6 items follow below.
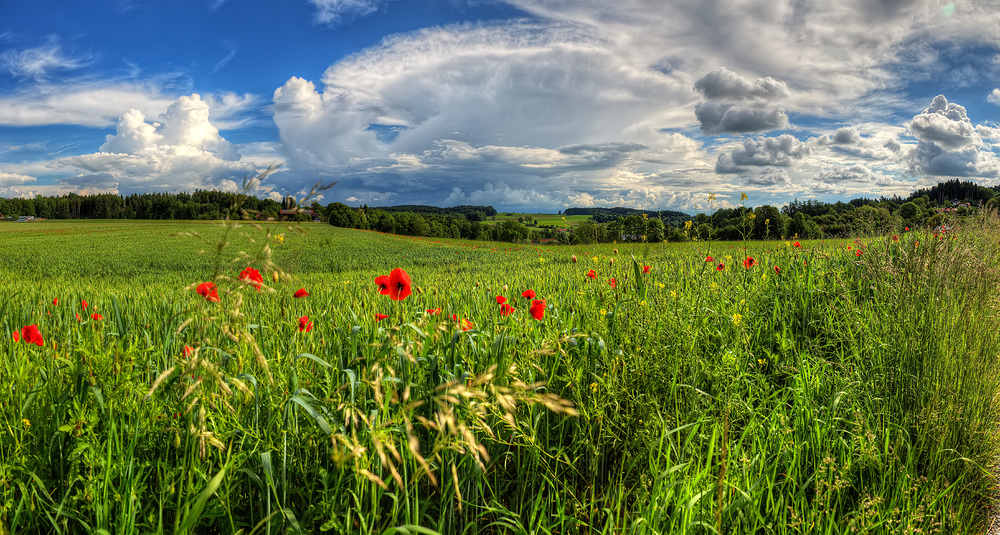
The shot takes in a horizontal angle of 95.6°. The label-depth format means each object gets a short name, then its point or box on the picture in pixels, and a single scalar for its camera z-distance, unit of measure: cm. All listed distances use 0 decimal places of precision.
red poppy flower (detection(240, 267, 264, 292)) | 175
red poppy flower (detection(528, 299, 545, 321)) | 286
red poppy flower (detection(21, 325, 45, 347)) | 257
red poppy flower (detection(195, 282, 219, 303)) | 157
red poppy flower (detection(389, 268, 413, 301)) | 255
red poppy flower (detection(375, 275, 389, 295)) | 263
